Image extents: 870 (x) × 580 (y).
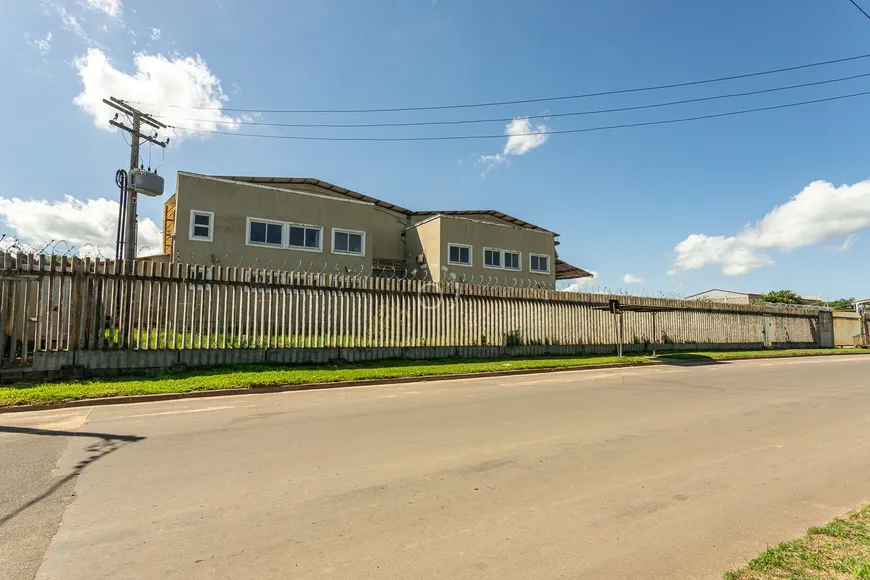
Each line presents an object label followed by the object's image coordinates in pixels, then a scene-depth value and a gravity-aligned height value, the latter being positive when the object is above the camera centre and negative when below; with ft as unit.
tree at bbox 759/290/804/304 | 186.29 +13.71
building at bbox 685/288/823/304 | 186.29 +15.24
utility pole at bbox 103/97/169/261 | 64.24 +23.07
